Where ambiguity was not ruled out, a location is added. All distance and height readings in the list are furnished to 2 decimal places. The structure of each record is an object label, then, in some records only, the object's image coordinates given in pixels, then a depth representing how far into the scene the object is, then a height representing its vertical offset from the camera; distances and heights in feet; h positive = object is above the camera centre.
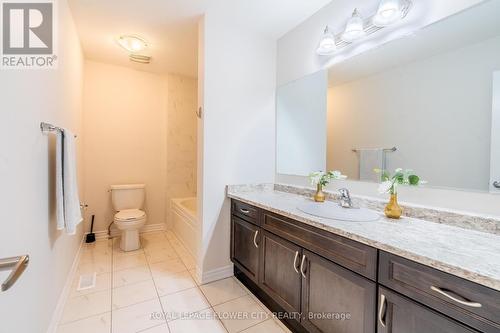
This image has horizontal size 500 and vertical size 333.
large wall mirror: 3.79 +1.18
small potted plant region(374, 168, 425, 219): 4.39 -0.41
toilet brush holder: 9.75 -3.27
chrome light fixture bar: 4.68 +3.15
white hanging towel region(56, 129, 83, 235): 4.84 -0.57
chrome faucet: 5.31 -0.83
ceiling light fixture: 8.00 +4.24
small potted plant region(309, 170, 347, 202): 6.05 -0.45
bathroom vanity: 2.50 -1.59
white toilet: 8.82 -2.13
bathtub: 8.34 -2.42
